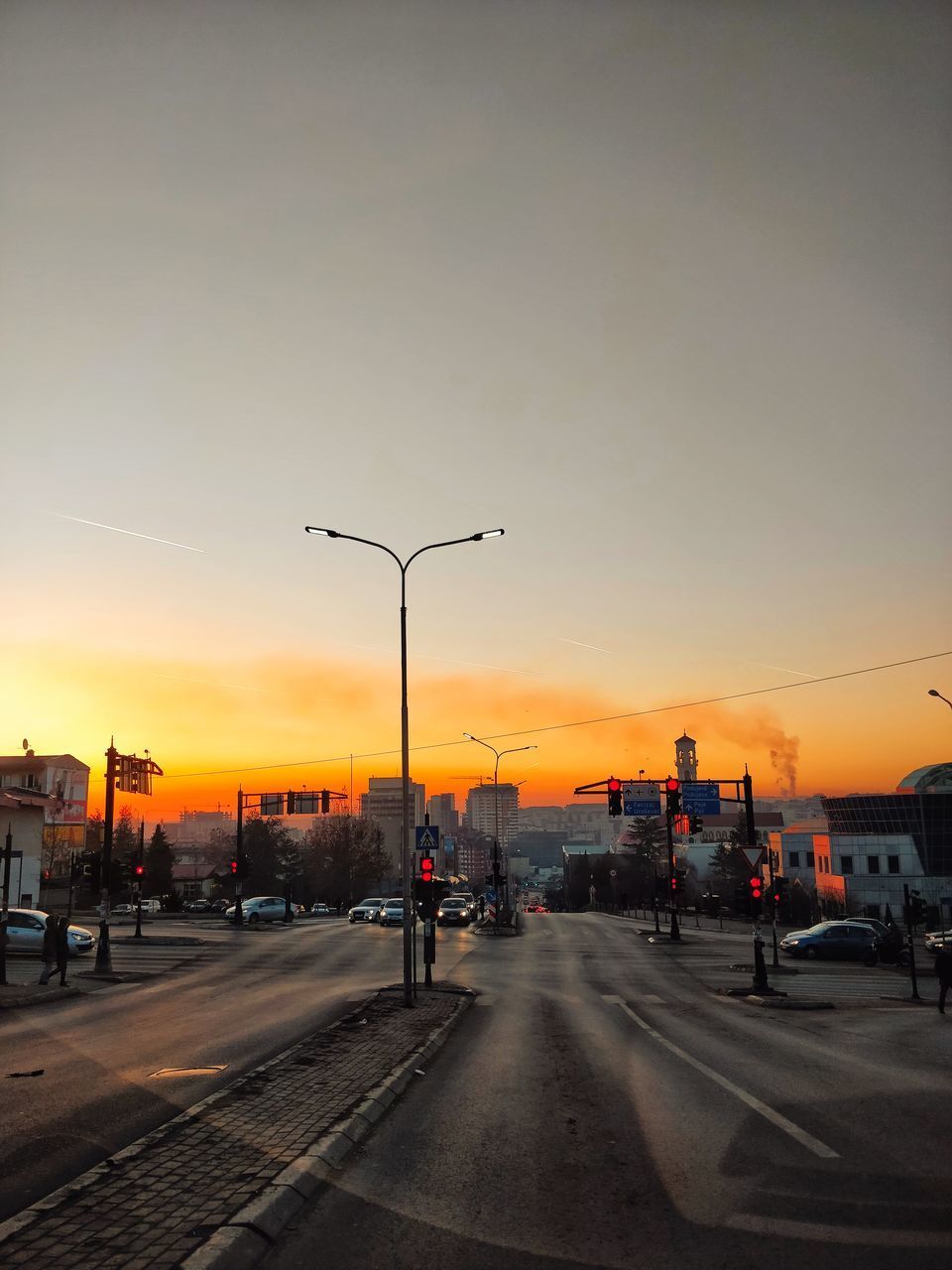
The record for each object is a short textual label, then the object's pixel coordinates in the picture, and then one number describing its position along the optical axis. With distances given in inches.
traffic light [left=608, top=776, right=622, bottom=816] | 1486.2
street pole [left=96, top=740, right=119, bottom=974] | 1074.7
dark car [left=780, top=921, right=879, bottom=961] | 1519.4
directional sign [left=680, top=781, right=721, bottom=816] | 1745.8
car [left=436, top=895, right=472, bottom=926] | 2263.8
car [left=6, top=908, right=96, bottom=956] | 1245.7
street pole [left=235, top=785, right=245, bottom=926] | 1932.7
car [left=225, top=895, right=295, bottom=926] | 2239.2
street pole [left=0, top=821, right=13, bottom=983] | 902.4
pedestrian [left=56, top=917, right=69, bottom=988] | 933.2
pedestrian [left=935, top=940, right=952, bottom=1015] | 810.2
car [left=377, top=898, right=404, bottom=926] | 2083.0
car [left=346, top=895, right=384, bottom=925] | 2311.8
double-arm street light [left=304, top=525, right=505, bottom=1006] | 777.6
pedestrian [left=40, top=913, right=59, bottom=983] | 937.5
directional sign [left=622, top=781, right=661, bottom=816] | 1955.0
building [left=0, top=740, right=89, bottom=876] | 3233.3
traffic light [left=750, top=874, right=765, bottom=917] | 1067.1
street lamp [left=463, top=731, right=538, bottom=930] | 1924.0
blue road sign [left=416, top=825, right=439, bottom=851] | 928.3
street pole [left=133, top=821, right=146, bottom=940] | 1365.7
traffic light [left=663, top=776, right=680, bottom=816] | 1439.5
